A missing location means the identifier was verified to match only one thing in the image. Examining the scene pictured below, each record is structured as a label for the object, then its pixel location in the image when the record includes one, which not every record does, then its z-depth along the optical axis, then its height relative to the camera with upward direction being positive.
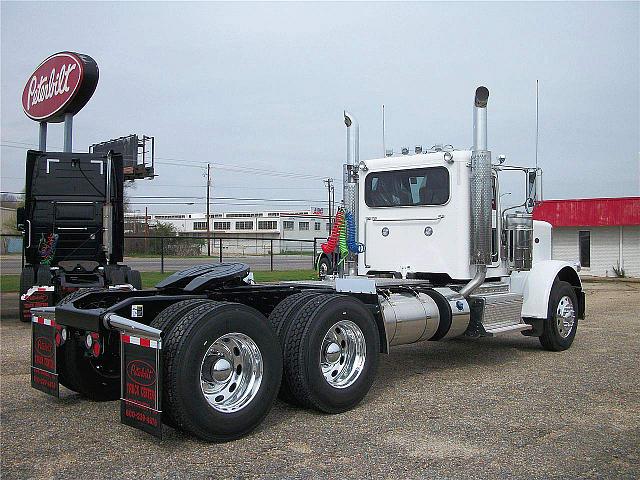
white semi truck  5.07 -0.67
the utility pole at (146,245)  30.93 -0.24
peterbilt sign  15.61 +3.68
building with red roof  28.67 +0.45
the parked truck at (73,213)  12.36 +0.49
